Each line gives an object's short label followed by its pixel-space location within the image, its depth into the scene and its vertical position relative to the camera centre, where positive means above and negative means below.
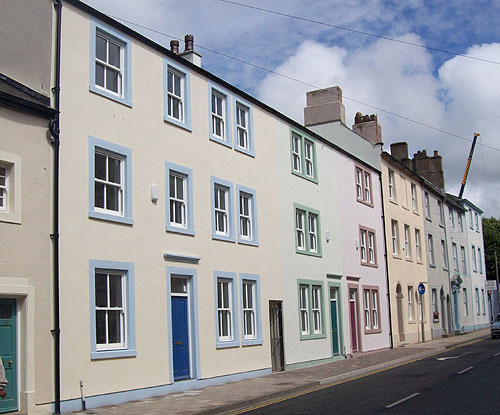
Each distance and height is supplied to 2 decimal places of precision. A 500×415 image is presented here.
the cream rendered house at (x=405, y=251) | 34.09 +2.63
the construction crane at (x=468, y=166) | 60.41 +12.73
